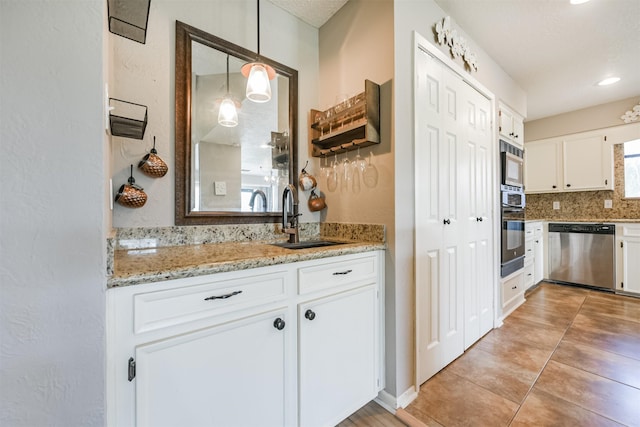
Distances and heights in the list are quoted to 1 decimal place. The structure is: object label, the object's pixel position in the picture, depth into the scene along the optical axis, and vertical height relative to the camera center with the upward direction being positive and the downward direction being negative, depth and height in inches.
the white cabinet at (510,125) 102.8 +36.3
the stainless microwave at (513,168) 101.5 +18.5
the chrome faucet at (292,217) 63.6 -0.5
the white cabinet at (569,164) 143.7 +28.6
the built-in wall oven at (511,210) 100.7 +1.6
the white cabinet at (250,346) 31.6 -19.5
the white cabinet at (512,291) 102.7 -31.8
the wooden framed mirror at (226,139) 57.4 +18.4
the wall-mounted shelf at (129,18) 37.0 +28.9
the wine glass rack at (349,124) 59.5 +22.3
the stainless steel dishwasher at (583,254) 134.7 -21.6
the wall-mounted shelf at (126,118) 44.3 +16.4
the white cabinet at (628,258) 127.3 -21.6
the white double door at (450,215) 65.1 -0.3
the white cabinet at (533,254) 126.0 -20.9
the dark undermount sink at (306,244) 61.3 -6.9
